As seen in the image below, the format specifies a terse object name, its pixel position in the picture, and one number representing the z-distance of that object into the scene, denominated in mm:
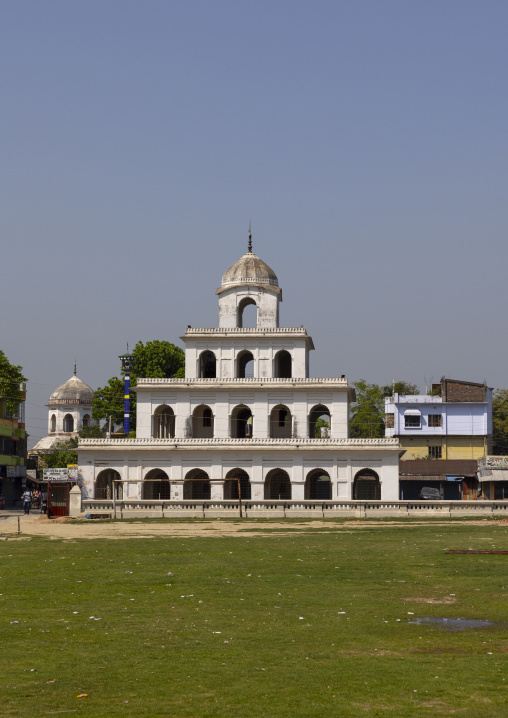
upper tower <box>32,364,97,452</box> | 141875
